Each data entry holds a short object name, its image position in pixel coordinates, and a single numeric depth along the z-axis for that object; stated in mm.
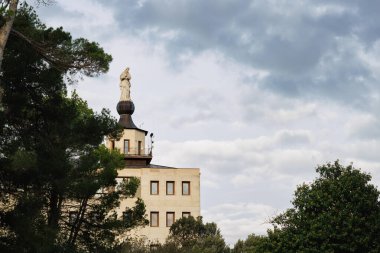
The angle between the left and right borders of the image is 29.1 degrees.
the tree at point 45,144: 26328
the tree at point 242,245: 74625
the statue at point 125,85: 85438
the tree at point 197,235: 69450
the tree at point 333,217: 37312
